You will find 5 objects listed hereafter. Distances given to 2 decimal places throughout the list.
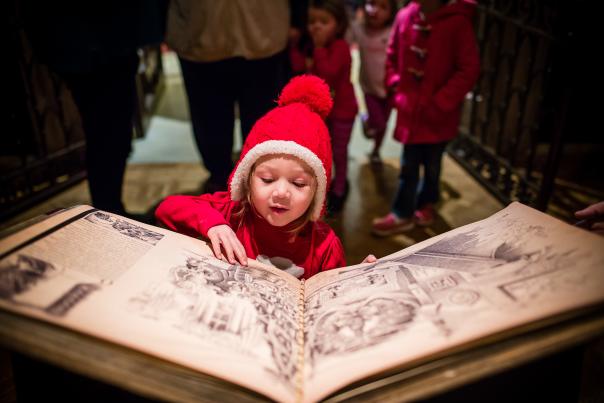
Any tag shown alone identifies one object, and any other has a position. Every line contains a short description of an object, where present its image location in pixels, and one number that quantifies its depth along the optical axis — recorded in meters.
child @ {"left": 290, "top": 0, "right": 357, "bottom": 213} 2.13
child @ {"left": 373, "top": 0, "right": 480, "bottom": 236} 1.79
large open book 0.55
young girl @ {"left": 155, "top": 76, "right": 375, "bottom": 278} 0.88
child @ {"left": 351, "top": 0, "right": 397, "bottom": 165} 2.64
